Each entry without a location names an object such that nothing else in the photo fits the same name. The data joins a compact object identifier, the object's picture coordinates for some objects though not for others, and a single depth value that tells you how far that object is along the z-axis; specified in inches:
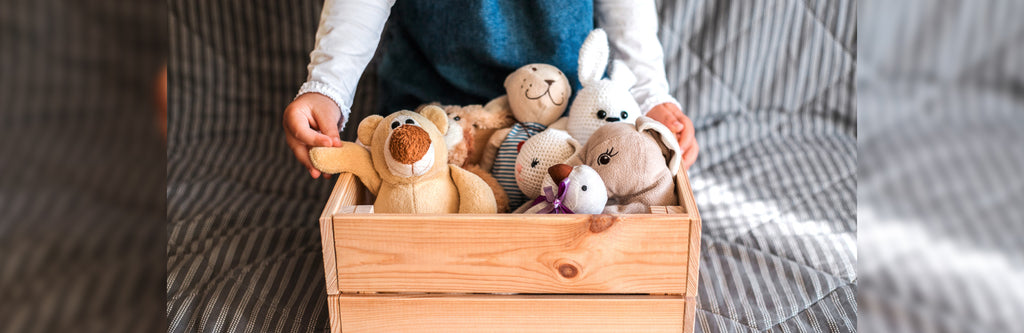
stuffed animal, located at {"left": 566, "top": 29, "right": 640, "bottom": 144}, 33.8
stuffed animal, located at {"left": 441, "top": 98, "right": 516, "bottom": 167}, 35.5
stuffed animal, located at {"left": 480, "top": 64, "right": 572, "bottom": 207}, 34.4
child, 37.6
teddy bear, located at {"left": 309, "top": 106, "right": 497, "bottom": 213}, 28.5
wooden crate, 26.1
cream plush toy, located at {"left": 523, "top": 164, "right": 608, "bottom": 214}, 27.7
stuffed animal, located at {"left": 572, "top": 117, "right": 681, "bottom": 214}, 29.2
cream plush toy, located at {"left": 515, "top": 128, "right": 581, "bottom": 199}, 31.8
